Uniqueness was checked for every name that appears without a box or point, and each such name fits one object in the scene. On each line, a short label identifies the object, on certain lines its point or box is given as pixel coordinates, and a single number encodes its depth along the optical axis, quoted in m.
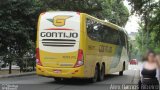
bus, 17.33
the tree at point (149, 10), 18.46
